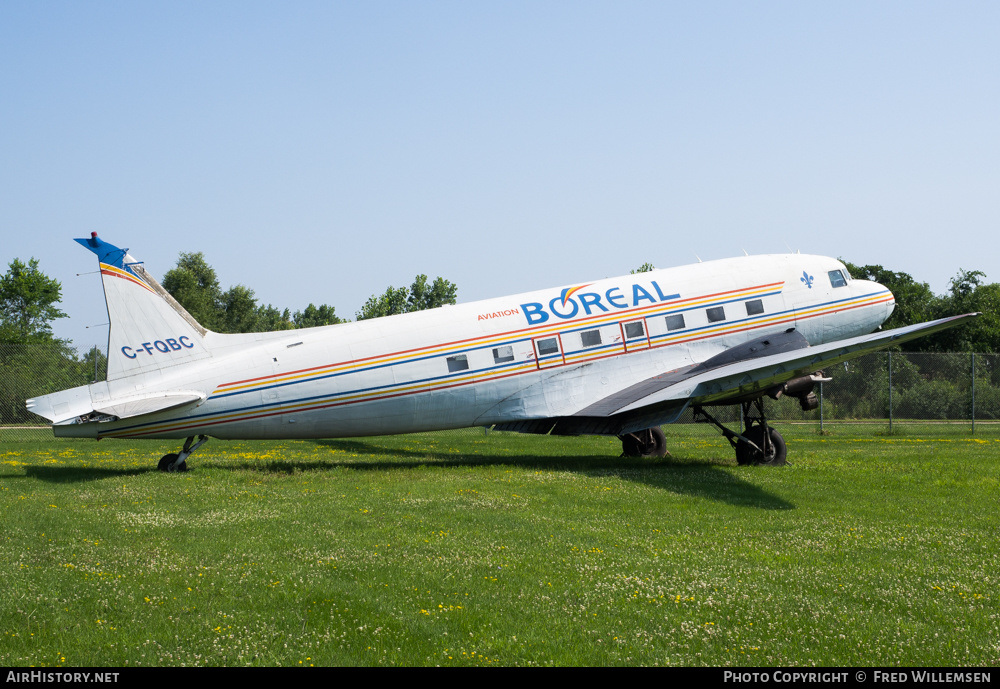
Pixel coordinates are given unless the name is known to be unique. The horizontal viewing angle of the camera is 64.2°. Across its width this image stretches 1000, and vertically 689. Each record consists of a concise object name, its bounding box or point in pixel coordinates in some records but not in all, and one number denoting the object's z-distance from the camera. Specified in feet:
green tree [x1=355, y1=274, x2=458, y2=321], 242.37
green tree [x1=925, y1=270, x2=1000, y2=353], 211.82
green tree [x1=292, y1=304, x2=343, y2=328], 323.57
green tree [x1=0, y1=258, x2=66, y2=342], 241.96
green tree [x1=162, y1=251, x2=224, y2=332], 235.81
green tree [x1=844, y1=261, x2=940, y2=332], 228.02
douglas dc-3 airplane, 60.49
